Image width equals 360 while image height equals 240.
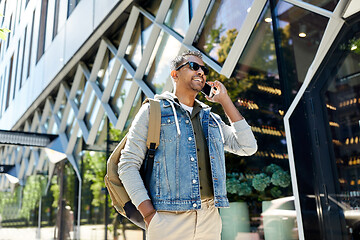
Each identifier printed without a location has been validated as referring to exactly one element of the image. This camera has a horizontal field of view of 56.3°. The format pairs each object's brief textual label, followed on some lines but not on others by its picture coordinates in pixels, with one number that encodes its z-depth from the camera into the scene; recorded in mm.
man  1894
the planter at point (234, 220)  4988
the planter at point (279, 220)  4277
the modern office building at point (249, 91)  3965
